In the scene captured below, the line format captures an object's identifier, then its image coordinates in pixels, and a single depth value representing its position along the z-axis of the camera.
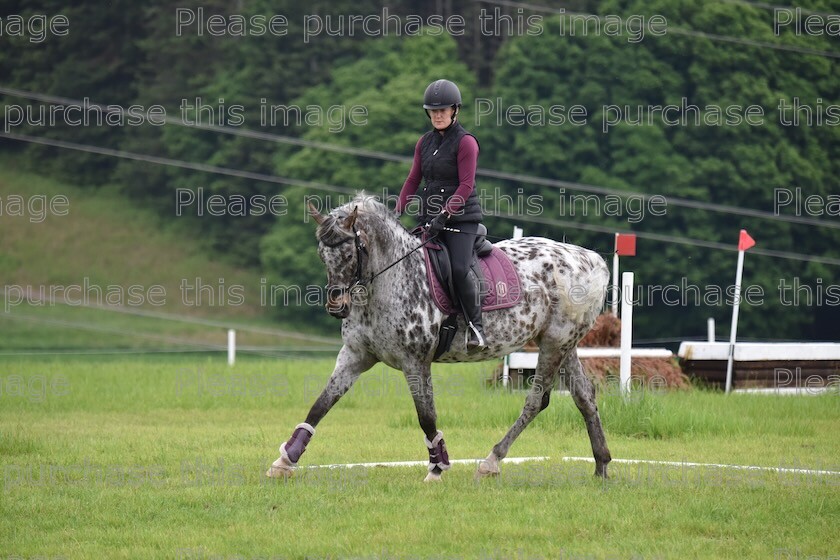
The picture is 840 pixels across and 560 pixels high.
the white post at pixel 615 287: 15.21
